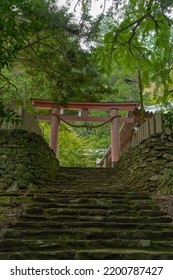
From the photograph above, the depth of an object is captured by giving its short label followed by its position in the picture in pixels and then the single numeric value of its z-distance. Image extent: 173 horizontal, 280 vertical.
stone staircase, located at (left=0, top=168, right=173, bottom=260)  3.50
